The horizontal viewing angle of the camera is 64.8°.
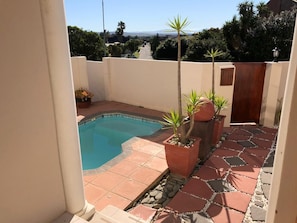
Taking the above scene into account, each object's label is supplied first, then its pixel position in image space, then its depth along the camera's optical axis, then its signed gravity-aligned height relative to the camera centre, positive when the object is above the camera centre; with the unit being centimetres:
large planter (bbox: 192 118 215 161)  517 -185
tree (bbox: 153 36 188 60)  1933 +0
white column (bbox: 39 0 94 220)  222 -52
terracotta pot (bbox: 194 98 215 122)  505 -133
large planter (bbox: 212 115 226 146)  596 -202
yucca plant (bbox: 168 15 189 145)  438 +43
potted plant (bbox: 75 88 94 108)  945 -190
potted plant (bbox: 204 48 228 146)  596 -161
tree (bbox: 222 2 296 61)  1641 +104
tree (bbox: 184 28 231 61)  1775 +28
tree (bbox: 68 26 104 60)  1975 +59
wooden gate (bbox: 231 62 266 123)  728 -135
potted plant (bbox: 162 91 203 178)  454 -185
